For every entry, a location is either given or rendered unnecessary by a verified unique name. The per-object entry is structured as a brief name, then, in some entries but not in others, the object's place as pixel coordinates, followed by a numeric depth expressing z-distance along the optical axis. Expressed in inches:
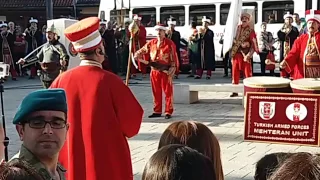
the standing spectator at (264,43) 651.5
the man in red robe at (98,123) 148.3
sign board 283.9
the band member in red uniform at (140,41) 609.3
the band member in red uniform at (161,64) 376.5
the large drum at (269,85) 313.6
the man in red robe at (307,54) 331.9
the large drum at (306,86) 294.5
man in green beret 107.8
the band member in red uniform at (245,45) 455.8
